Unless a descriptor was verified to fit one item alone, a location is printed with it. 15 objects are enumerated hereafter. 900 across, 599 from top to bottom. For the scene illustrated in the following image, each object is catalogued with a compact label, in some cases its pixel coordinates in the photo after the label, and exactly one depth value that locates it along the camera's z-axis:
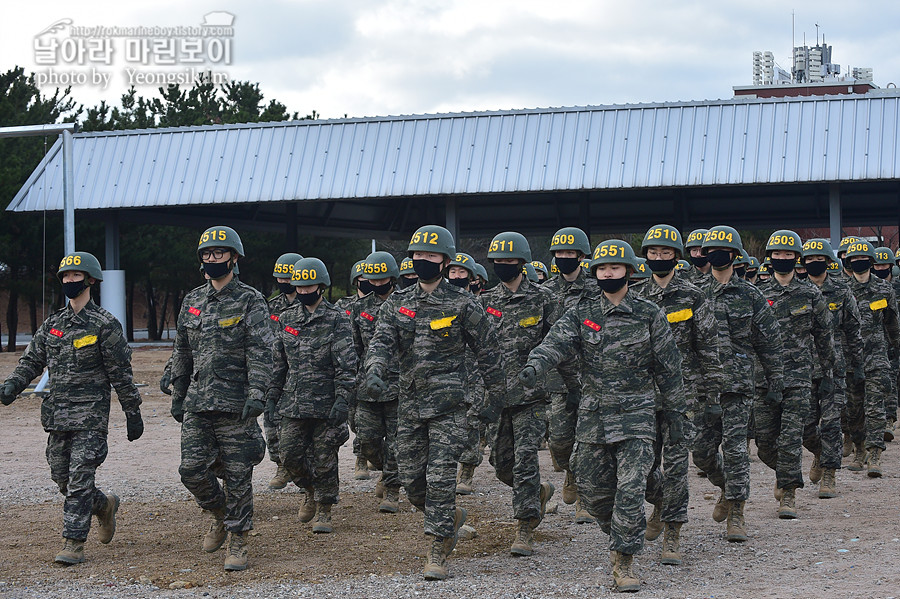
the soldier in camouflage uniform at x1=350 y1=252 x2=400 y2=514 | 9.62
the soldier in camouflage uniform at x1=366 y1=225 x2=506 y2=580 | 7.36
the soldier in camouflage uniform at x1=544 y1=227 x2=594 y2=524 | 8.75
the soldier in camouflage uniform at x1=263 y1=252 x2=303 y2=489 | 10.91
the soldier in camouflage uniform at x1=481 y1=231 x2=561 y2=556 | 8.07
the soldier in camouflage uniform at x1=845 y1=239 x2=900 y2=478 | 11.76
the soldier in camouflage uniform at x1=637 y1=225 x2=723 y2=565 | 8.13
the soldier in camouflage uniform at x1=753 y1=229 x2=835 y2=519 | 9.17
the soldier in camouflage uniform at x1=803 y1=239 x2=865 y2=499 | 10.30
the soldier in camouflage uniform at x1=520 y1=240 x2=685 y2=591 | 6.89
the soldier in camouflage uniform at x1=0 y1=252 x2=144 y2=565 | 8.02
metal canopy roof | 23.84
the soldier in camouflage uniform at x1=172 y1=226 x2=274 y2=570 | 7.75
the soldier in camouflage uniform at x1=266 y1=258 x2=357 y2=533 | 8.87
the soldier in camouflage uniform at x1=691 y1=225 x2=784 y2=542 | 8.29
